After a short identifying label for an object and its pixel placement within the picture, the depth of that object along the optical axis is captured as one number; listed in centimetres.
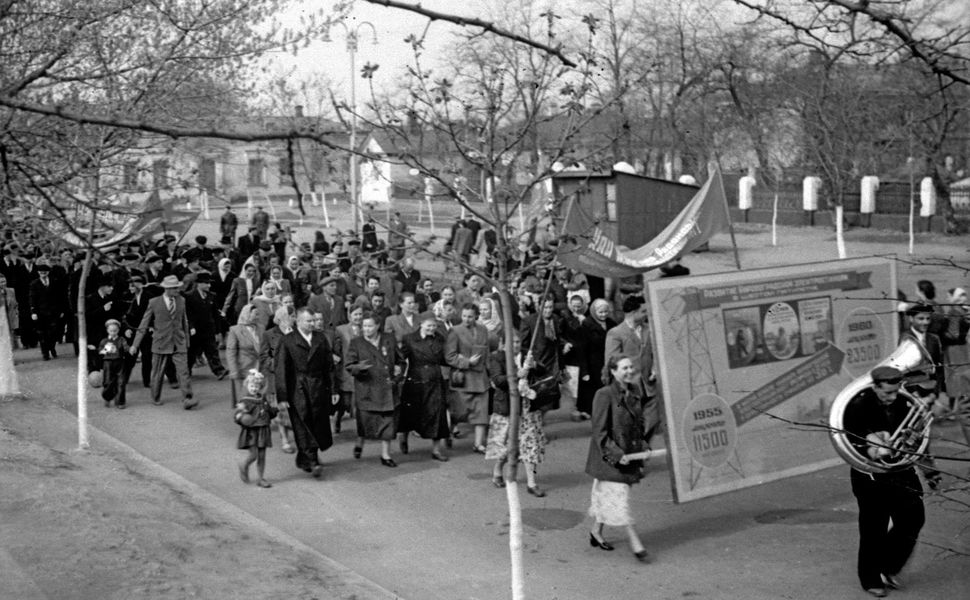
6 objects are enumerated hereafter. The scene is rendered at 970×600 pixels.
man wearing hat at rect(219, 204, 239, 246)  2738
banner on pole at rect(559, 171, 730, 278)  1562
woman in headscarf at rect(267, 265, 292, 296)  1671
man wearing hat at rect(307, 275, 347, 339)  1645
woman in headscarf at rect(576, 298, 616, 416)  1491
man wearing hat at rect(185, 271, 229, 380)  1672
